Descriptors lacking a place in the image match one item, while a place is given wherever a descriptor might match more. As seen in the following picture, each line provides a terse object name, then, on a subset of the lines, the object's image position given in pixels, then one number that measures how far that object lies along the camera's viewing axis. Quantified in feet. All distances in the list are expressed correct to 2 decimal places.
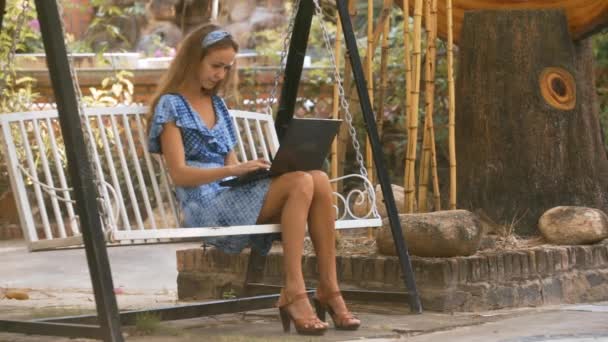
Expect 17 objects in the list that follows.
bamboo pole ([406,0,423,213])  29.68
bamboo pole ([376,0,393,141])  31.21
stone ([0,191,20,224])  51.41
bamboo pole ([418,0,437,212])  30.64
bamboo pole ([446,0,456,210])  30.43
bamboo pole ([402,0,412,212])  30.05
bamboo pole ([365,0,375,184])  30.73
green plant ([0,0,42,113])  52.09
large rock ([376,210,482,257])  27.59
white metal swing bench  21.30
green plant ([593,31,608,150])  48.72
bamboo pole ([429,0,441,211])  30.80
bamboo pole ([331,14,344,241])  30.71
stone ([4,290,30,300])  31.69
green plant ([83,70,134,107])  55.05
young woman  23.61
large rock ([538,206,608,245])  30.43
